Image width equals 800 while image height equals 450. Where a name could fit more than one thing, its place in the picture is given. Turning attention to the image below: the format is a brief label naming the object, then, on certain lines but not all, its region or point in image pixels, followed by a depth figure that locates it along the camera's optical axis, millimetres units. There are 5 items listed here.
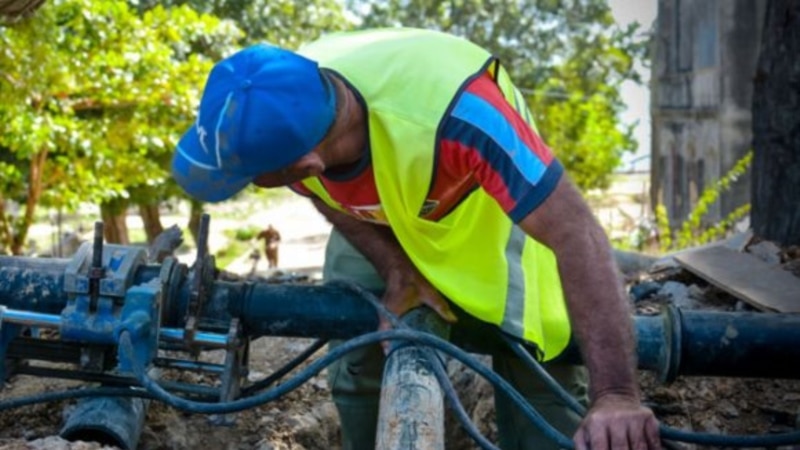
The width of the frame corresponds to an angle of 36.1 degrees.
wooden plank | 5082
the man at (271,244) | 20078
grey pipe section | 2963
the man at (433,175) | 2938
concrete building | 20484
